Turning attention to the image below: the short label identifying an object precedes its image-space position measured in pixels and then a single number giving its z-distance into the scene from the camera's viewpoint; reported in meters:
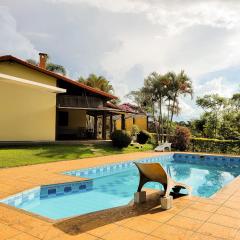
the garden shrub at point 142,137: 26.31
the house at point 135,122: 37.12
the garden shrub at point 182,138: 23.33
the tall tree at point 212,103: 34.09
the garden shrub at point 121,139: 21.09
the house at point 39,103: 19.19
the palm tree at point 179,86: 25.08
